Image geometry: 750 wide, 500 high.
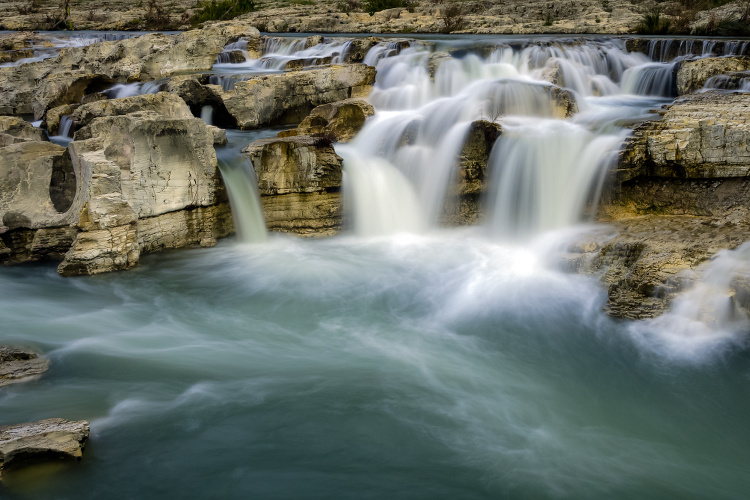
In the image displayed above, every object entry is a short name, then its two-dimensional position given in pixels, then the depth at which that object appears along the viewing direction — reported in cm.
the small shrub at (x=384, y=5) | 2533
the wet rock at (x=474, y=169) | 1009
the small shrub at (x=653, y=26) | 1783
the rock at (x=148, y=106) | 1032
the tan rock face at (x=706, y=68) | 1201
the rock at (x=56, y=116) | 1245
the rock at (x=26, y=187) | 888
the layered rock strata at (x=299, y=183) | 964
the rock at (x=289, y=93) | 1229
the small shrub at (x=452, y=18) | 2091
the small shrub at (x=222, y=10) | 2778
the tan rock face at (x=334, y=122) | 1107
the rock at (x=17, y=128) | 1010
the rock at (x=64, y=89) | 1365
